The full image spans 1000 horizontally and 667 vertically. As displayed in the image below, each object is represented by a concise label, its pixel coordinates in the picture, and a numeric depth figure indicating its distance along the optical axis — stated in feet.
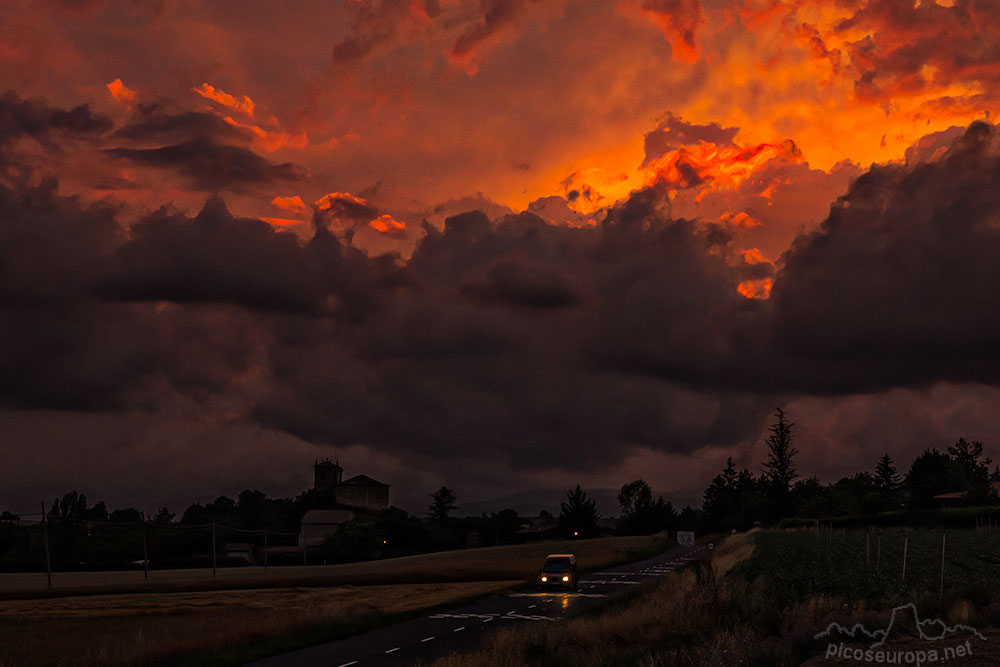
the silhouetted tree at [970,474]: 588.58
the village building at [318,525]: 613.52
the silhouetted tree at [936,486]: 588.50
